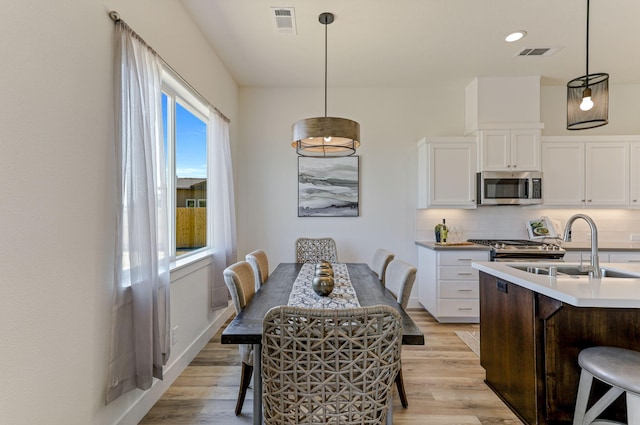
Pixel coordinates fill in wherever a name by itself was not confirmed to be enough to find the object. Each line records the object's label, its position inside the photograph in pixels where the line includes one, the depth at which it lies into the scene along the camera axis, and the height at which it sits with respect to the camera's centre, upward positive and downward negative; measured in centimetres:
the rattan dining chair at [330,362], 113 -57
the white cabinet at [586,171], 377 +42
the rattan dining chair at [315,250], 375 -50
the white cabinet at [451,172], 385 +43
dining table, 138 -54
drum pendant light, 213 +52
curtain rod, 169 +103
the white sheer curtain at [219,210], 324 -1
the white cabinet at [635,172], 374 +40
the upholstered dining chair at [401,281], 196 -48
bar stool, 136 -76
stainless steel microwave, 373 +23
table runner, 177 -53
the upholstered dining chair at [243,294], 181 -52
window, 268 +43
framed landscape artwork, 418 +28
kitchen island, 172 -74
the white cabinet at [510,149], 375 +68
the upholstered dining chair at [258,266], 243 -46
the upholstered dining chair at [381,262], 273 -49
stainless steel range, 344 -50
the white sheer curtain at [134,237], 168 -15
